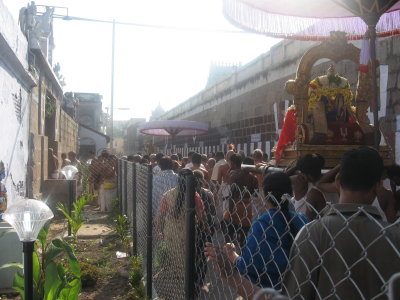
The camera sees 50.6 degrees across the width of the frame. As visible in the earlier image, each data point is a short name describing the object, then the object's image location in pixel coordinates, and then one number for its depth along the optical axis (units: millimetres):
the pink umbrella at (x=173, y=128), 15555
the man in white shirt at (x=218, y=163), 8406
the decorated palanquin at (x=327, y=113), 3893
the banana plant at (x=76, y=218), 7070
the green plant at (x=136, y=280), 4680
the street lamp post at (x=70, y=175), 7941
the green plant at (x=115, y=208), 10026
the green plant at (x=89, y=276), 5254
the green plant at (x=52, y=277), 3326
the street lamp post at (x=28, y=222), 2744
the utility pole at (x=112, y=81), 24016
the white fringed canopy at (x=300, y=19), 3795
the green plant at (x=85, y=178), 13123
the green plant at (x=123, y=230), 7135
